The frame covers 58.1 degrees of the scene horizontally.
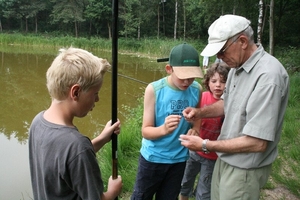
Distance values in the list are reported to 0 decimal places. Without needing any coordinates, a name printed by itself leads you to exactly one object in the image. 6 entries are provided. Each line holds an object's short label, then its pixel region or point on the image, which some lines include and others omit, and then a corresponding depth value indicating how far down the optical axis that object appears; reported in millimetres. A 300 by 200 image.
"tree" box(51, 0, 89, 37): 28188
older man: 1349
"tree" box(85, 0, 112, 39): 28094
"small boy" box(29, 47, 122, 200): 1010
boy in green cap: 1728
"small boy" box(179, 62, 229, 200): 2062
